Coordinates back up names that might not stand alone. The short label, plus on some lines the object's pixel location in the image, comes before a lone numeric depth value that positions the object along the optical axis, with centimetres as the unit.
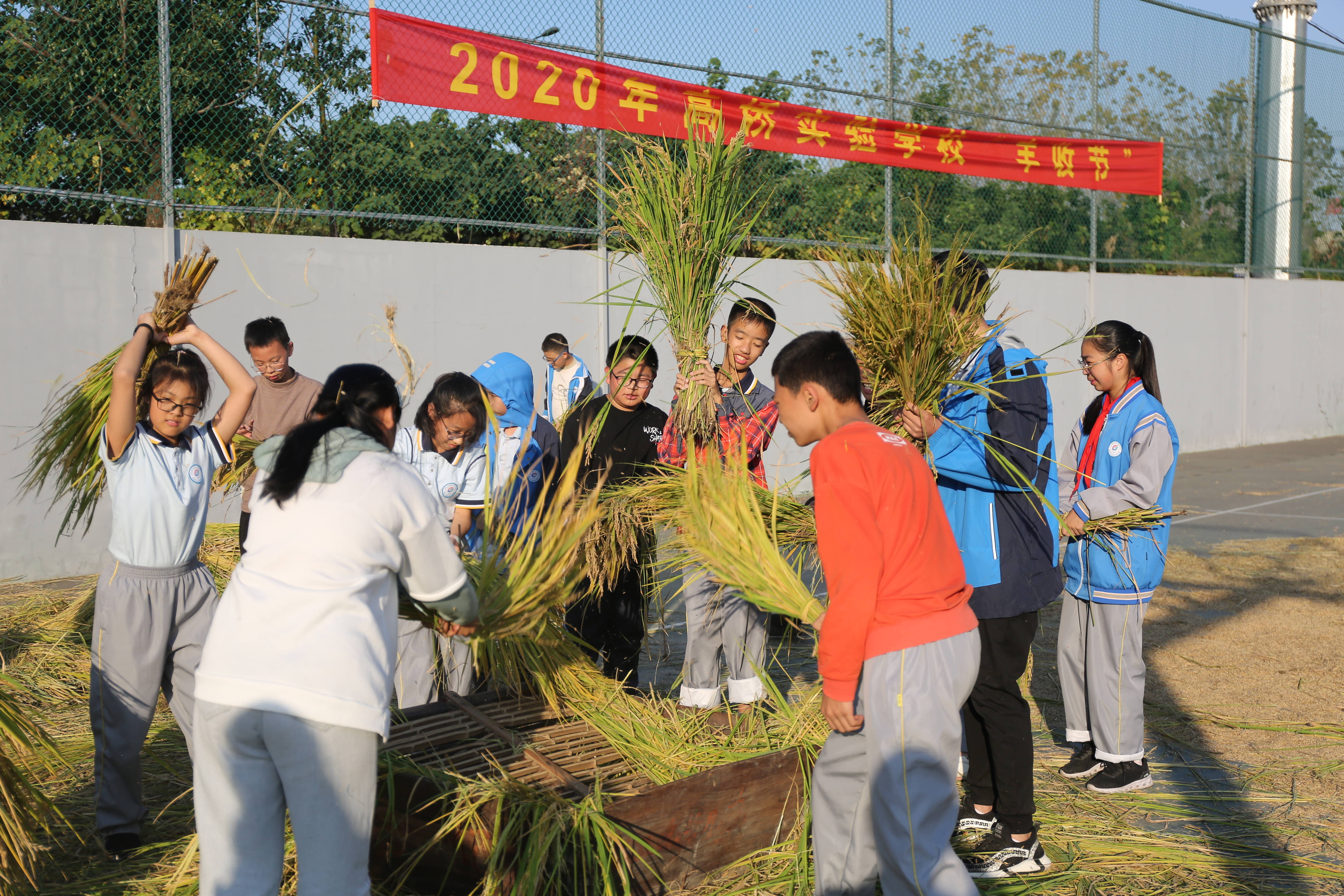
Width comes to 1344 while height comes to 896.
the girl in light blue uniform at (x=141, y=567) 303
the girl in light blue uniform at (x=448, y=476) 370
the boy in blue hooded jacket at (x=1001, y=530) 310
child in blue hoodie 388
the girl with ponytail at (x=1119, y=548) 362
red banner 714
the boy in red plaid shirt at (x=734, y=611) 379
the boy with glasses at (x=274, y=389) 421
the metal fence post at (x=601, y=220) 838
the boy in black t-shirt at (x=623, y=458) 412
